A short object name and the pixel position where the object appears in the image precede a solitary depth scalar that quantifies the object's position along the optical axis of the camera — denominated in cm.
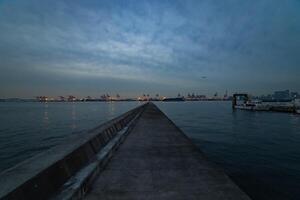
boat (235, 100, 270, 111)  7718
